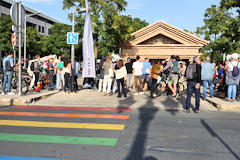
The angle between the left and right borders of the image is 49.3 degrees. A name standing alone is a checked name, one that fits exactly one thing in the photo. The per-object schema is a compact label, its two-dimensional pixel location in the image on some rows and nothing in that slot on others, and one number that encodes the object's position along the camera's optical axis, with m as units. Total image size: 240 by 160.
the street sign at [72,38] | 12.43
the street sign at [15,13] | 9.77
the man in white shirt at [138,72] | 12.24
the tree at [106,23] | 19.05
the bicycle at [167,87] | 11.49
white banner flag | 11.88
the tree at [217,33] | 26.94
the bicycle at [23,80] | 12.59
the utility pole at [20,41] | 10.26
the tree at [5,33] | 39.56
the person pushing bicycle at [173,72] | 10.79
